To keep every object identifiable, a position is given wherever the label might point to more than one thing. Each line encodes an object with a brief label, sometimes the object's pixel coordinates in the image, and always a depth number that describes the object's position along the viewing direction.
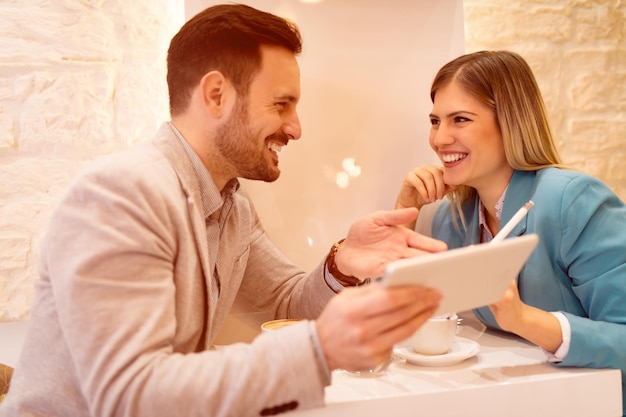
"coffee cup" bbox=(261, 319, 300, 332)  1.36
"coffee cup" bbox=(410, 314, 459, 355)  1.21
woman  1.22
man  0.88
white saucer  1.20
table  1.04
